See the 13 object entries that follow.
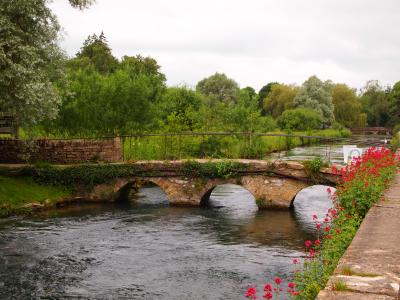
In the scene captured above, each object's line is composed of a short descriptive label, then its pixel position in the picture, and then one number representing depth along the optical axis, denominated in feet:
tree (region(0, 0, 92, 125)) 52.95
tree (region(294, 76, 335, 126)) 212.43
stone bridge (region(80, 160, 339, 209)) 67.26
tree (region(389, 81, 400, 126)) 215.92
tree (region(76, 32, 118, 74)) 158.06
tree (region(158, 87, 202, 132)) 104.67
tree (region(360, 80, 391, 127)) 282.97
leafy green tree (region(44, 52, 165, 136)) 85.30
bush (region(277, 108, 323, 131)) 182.80
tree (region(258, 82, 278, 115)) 304.07
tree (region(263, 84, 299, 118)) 236.36
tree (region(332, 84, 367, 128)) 237.86
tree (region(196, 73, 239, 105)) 229.04
